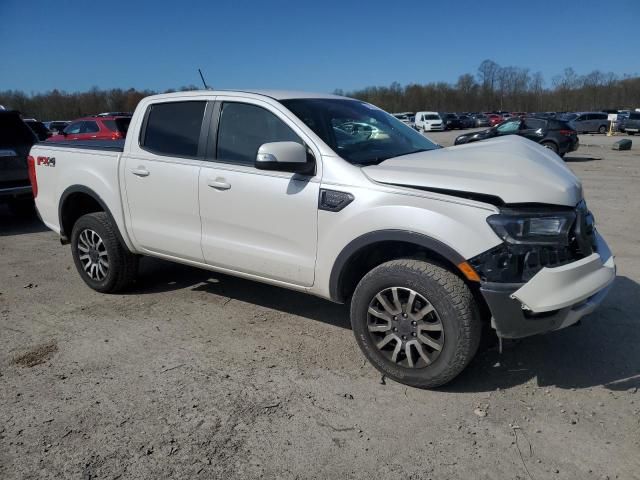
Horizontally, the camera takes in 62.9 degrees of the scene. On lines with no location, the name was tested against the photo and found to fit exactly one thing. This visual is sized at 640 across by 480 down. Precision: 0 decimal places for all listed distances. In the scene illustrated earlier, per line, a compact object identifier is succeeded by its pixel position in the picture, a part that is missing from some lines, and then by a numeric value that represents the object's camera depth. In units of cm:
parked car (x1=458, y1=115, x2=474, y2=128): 5272
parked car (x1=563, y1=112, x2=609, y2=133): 3897
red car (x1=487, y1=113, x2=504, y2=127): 5281
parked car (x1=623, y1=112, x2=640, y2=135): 3481
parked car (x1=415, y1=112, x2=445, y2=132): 4641
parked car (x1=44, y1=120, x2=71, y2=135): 3064
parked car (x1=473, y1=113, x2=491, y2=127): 5538
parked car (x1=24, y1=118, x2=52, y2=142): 1548
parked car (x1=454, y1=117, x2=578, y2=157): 1794
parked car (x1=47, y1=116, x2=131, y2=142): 1672
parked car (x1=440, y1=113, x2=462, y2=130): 5156
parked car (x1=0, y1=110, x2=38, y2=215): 835
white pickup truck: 291
